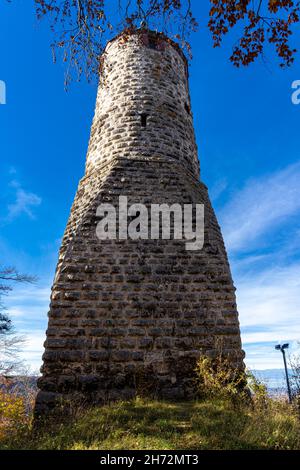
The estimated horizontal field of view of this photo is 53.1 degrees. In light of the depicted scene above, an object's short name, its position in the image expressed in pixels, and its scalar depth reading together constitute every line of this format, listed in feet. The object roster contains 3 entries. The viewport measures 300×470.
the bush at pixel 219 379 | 15.66
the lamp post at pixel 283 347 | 57.06
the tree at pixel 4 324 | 40.27
